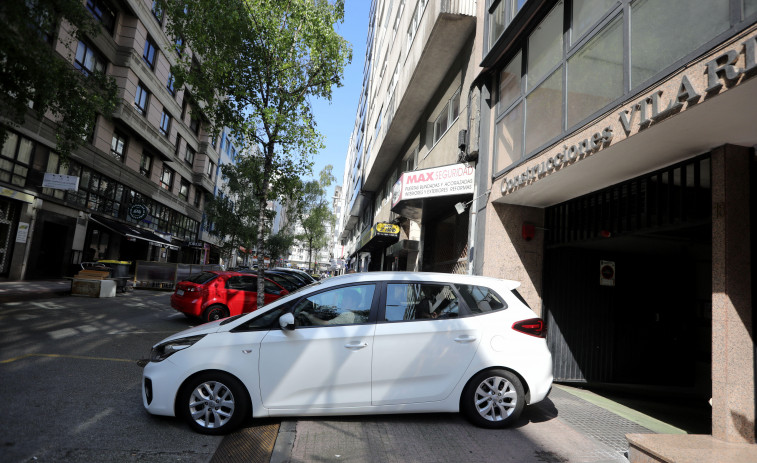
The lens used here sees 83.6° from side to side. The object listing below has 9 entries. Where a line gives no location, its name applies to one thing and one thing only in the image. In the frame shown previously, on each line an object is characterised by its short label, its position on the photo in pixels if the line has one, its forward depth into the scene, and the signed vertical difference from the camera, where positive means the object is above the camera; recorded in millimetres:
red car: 10719 -632
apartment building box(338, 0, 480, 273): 10672 +6109
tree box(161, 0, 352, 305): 12227 +6490
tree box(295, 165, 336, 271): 43312 +7327
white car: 4242 -773
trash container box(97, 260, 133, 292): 16812 -427
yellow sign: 18641 +2550
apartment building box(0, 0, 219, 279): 16766 +4475
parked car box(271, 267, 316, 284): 18531 +164
